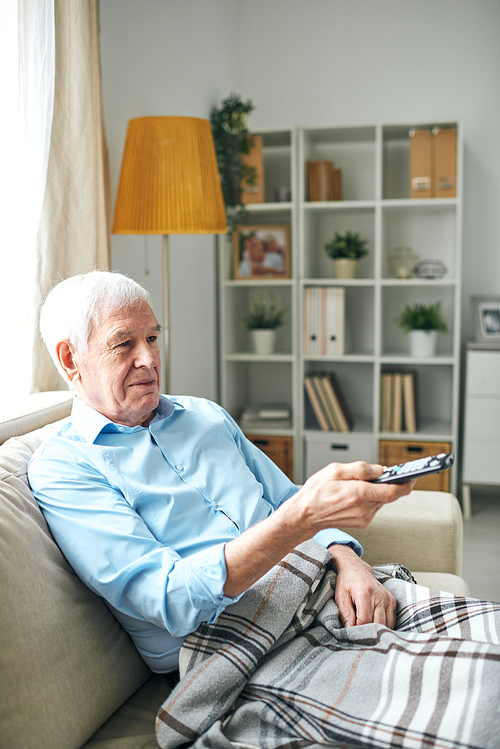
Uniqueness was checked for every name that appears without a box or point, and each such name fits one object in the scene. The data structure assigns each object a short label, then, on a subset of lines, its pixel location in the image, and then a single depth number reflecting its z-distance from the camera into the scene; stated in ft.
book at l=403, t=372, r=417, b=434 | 10.15
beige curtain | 5.43
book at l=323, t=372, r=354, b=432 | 10.30
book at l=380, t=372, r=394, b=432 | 10.24
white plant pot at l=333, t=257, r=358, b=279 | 10.37
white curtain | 5.09
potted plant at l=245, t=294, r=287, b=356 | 10.71
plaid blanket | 2.73
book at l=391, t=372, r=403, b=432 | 10.19
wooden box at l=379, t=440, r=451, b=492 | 9.85
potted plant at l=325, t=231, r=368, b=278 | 10.37
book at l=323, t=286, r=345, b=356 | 10.19
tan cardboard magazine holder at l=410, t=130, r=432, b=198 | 9.71
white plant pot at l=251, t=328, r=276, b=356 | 10.70
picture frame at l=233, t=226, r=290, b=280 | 10.57
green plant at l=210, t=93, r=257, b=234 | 9.77
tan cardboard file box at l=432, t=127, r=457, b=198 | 9.62
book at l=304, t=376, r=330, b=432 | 10.35
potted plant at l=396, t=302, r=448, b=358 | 10.16
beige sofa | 2.83
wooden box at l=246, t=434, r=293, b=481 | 10.47
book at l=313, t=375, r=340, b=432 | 10.32
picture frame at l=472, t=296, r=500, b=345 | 10.52
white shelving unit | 10.06
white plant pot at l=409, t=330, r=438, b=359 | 10.17
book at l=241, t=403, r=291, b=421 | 10.65
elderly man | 3.04
